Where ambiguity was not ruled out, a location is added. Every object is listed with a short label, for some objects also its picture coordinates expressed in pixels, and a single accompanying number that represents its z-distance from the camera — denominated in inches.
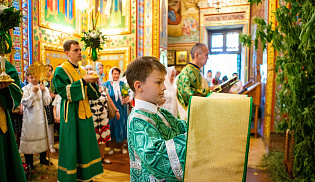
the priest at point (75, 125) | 122.7
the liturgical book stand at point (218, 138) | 29.5
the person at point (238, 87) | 351.3
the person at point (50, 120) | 198.4
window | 600.4
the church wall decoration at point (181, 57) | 594.9
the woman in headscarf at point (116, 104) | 200.1
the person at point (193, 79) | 135.6
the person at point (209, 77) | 494.0
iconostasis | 281.0
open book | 113.6
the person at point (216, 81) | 470.9
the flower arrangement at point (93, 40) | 135.6
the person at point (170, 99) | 204.2
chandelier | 447.5
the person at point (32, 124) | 156.7
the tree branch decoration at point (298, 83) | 94.8
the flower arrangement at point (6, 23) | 85.4
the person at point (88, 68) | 187.1
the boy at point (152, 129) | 35.4
